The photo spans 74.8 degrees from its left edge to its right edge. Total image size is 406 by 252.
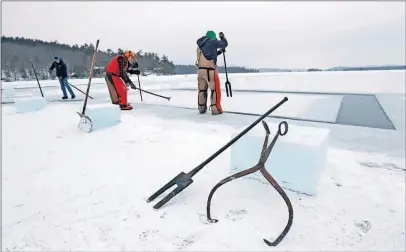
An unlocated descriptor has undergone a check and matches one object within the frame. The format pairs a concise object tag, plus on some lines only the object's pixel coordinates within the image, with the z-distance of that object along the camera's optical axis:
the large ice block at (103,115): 4.89
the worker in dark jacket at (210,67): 5.93
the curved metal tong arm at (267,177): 1.90
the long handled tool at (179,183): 2.38
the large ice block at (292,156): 2.49
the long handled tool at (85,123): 4.81
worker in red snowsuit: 7.34
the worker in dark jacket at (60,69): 9.71
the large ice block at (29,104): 7.16
